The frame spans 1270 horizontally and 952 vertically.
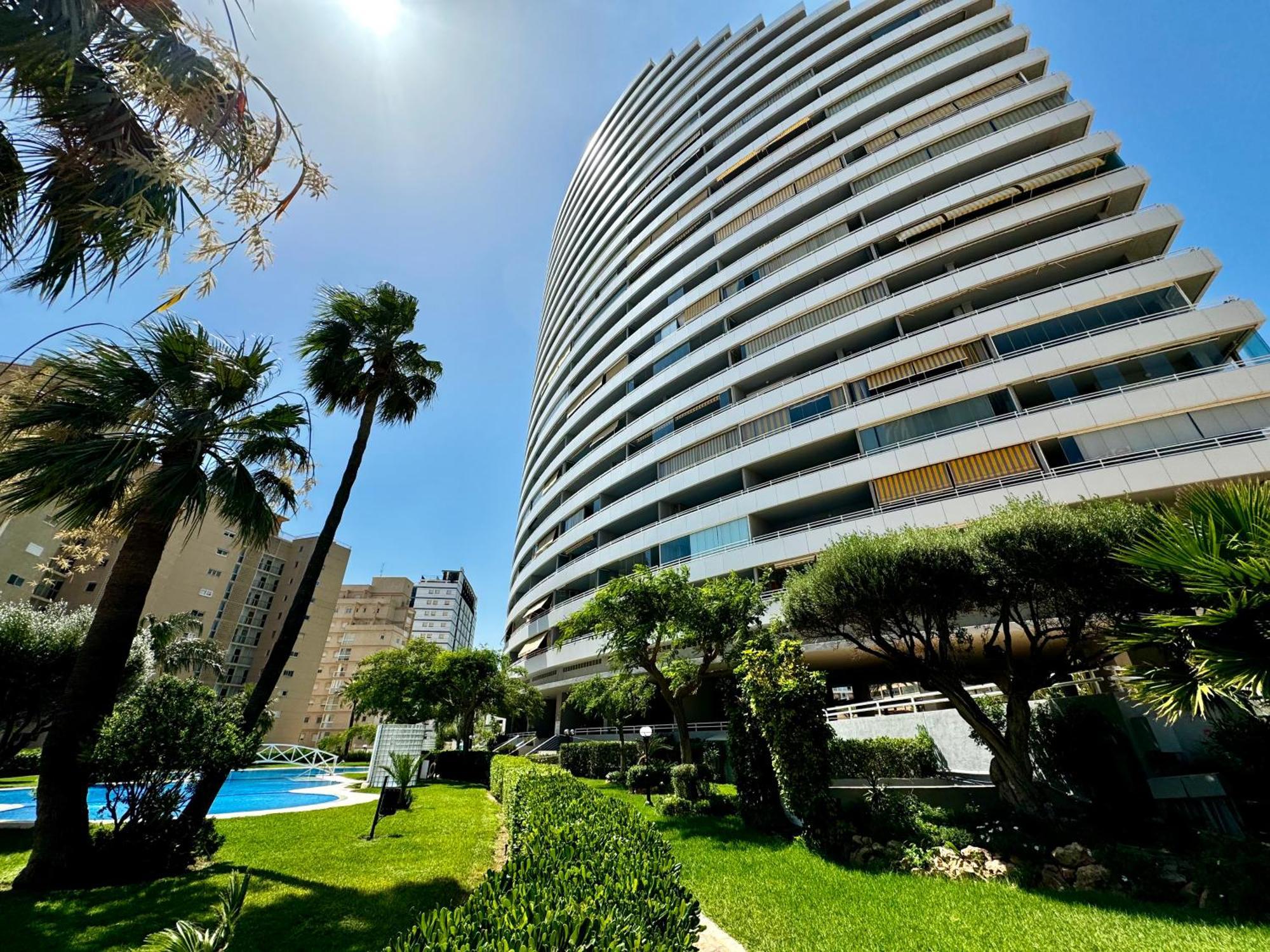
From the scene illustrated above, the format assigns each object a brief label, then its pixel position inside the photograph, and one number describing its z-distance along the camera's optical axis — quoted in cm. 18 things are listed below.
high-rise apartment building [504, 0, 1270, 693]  1786
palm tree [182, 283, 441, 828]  1255
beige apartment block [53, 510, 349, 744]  4900
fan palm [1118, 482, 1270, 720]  630
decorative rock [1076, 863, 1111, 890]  689
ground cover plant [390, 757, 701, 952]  262
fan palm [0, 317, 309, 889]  693
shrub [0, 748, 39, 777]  2525
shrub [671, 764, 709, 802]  1362
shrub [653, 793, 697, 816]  1307
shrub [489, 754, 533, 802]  1427
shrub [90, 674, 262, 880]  744
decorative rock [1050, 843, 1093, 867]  726
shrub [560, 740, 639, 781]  2333
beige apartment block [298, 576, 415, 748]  7538
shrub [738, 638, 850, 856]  932
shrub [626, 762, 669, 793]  1720
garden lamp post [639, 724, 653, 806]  1520
